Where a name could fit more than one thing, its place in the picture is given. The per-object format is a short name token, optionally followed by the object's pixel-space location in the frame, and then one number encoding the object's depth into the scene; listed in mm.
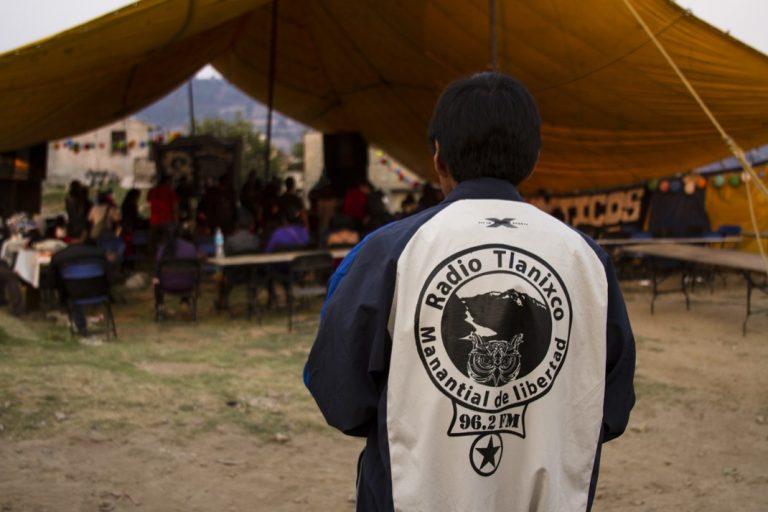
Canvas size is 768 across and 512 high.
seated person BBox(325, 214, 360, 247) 9258
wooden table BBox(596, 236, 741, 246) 10547
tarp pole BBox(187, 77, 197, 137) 16477
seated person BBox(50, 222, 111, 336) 7250
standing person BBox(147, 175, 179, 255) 11609
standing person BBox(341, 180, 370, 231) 11961
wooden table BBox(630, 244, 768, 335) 7559
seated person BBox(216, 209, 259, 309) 8594
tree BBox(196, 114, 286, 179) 35125
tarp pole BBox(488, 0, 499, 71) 6944
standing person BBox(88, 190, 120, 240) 11047
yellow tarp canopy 6281
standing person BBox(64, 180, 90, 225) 12203
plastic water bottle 9730
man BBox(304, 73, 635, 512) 1538
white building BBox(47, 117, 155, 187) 31172
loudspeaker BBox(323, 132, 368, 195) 16094
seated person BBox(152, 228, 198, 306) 8180
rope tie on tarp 5059
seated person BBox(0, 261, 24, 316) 8680
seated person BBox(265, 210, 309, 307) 8664
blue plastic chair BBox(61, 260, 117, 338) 7246
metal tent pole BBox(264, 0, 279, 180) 11063
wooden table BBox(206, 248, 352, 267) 8117
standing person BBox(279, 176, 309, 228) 12934
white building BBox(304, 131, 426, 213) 26281
